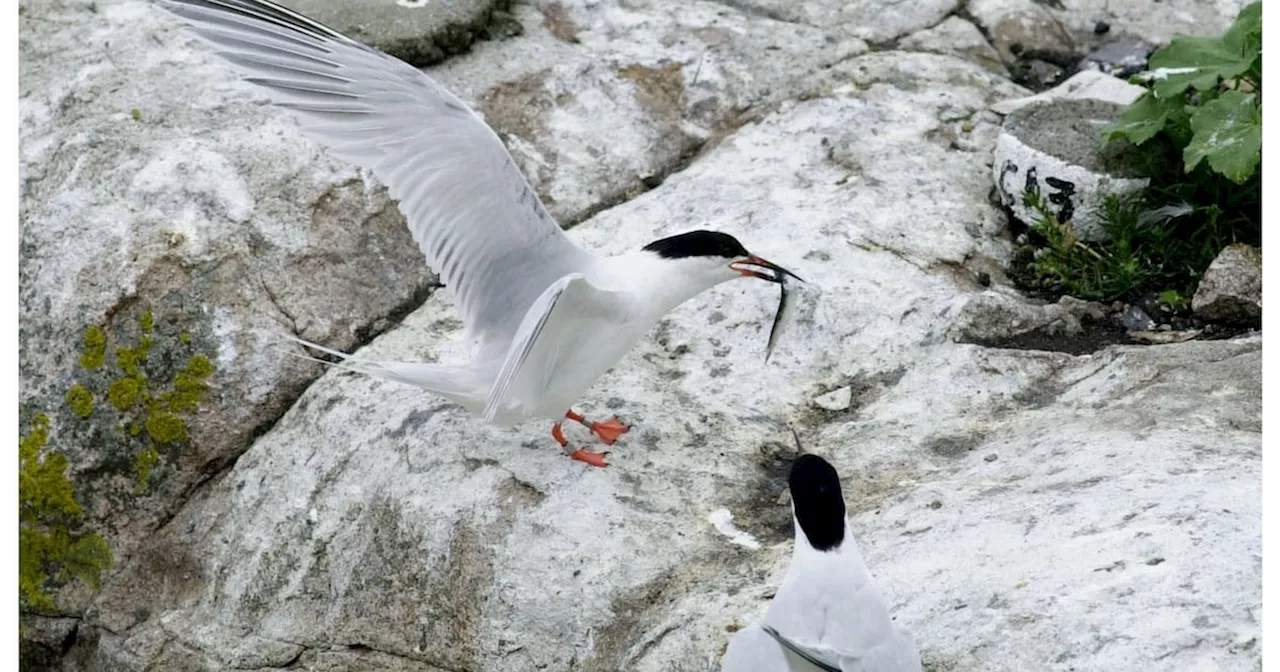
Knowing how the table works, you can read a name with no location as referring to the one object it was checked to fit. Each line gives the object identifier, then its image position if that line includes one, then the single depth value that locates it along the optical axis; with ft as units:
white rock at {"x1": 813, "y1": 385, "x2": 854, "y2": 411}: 28.30
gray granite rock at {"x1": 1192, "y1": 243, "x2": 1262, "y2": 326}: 29.04
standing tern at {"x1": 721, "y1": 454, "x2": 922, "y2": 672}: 19.01
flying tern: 25.11
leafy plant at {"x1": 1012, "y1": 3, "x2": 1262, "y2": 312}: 30.45
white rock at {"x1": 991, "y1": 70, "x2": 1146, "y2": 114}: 34.94
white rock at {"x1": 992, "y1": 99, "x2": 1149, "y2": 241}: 31.60
